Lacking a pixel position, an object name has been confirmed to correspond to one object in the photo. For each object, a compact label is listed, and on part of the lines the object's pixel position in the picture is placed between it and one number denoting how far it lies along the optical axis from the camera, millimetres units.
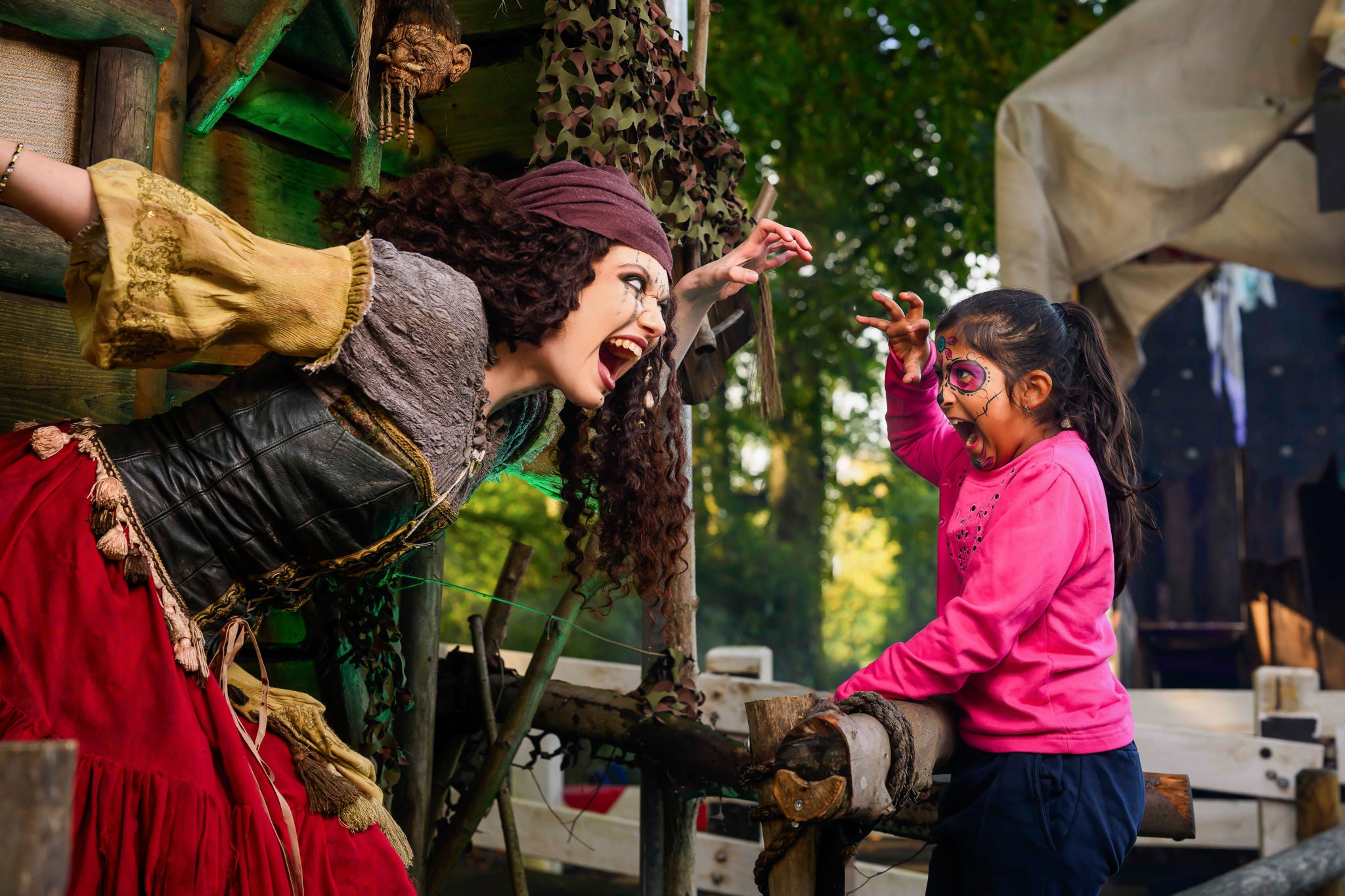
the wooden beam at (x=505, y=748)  3189
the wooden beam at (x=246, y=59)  2602
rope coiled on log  1806
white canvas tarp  4730
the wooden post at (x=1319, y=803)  4477
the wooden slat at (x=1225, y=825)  4875
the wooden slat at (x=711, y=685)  4430
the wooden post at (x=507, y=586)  3678
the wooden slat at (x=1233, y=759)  4645
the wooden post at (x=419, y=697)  3055
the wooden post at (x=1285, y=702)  4965
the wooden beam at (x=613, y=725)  3016
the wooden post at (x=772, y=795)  1859
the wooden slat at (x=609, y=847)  4523
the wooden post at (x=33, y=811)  942
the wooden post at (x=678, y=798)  3283
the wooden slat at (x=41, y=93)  2256
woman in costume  1622
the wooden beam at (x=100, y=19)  2223
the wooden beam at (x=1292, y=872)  3136
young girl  1981
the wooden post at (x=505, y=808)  3361
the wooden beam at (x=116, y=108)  2355
